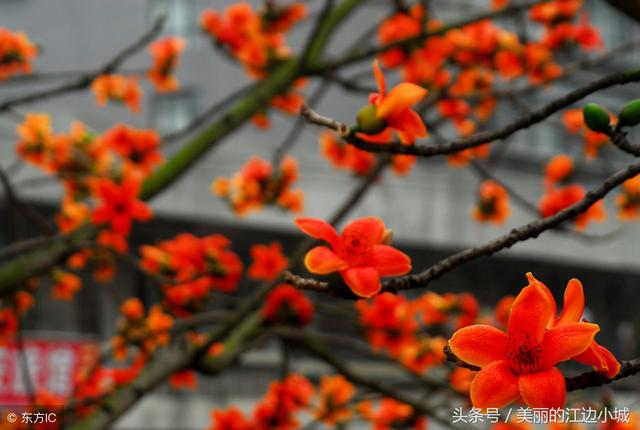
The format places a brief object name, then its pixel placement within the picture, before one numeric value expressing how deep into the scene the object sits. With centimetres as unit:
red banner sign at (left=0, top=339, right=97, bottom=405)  970
